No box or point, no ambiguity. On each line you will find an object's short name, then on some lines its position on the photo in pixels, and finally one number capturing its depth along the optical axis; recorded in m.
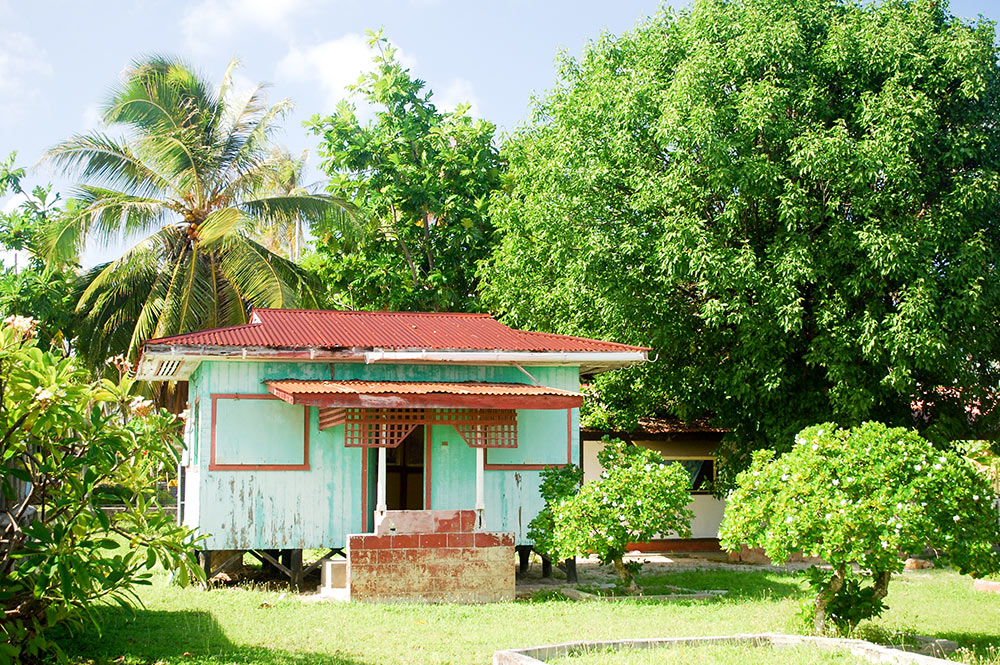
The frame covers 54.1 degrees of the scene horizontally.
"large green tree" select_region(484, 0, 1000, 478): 15.89
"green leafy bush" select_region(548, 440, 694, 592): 13.06
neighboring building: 19.97
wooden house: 12.98
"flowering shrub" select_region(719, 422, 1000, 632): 8.55
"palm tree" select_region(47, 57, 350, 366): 20.36
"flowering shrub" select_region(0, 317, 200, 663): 6.35
